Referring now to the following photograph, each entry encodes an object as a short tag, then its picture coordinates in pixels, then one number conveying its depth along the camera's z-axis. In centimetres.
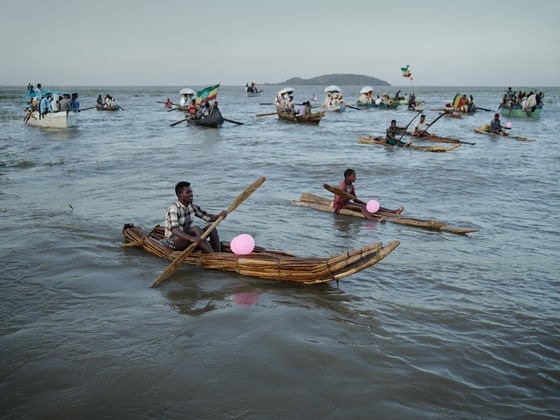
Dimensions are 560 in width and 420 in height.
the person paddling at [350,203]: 830
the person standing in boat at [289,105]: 2750
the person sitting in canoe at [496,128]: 1984
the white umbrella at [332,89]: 3434
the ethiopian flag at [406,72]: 2816
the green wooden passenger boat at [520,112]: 2854
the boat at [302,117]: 2545
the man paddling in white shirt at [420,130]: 1823
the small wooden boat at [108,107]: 3525
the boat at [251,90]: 6726
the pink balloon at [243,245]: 559
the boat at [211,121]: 2303
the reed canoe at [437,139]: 1774
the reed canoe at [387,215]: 770
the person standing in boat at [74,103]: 2377
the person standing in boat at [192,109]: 2573
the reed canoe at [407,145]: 1616
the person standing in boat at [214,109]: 2309
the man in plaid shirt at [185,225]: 571
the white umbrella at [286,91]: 2980
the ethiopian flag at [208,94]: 2330
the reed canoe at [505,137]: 1928
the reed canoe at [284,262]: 473
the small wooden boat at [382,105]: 3733
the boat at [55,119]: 2199
